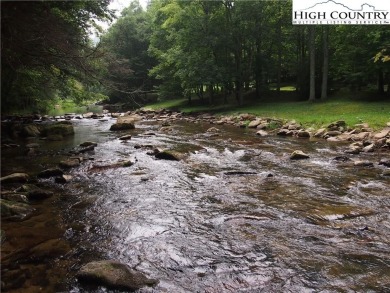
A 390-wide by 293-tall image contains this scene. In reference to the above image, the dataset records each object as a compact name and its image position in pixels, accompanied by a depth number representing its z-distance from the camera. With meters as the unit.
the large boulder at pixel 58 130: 16.48
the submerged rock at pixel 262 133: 16.01
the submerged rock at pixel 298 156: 10.45
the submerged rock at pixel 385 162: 9.19
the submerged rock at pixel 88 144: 13.34
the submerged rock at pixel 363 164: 9.23
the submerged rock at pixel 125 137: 15.24
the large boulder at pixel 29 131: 16.77
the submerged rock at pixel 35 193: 6.58
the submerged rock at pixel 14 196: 6.24
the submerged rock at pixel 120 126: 19.33
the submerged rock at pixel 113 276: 3.58
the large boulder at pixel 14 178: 7.60
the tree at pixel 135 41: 49.03
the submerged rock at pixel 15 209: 5.54
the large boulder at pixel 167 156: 10.57
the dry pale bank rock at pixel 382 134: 12.42
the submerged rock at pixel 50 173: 8.45
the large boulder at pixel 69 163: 9.55
